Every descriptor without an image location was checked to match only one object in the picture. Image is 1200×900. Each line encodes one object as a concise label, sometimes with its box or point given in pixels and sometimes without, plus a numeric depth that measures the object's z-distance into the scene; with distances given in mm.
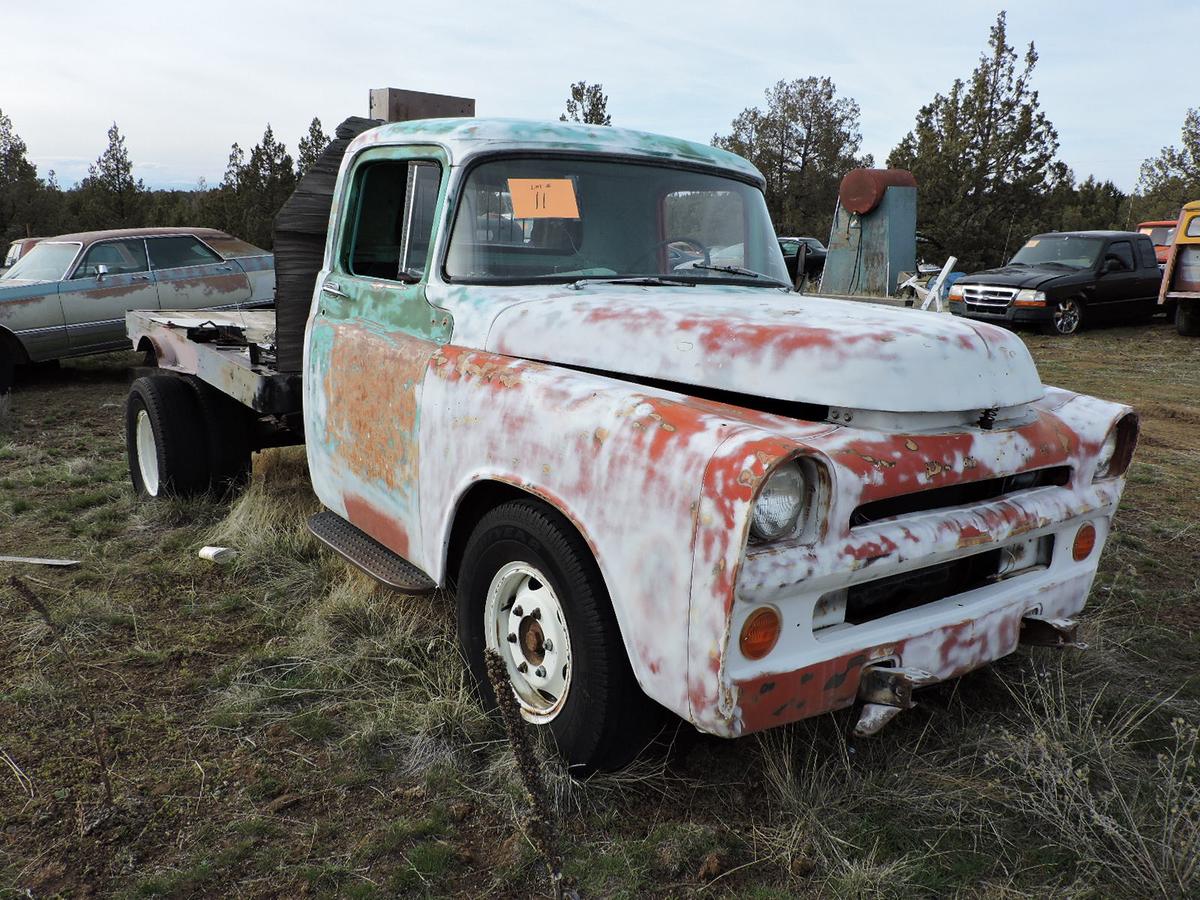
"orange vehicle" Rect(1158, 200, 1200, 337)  14344
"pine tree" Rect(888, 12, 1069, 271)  28906
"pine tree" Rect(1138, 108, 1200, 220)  35125
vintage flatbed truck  2217
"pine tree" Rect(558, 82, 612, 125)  24922
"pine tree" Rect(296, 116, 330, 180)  23794
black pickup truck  14594
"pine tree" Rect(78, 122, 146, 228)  27188
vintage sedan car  9766
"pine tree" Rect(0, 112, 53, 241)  26703
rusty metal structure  13797
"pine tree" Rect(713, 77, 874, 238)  45375
